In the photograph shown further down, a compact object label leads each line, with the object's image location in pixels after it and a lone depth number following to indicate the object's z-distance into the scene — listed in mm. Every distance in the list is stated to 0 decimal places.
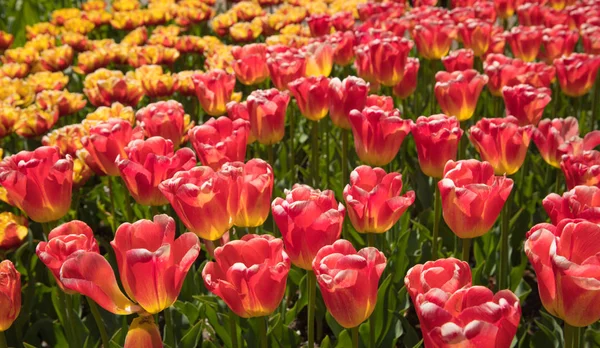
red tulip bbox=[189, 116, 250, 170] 1119
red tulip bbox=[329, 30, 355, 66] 1700
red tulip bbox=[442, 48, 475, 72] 1484
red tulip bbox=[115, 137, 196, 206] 1072
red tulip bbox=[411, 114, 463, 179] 1117
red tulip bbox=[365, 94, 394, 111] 1234
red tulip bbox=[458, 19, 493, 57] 1706
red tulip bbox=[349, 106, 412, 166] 1153
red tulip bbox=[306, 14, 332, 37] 2021
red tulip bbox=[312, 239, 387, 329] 855
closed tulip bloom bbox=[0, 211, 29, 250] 1227
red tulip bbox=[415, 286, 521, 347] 761
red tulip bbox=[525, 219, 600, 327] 816
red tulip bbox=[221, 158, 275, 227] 984
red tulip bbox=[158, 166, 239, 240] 959
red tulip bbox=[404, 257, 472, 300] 804
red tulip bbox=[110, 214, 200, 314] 870
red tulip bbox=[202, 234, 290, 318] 872
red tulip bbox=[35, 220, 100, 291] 926
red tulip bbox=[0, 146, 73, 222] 1068
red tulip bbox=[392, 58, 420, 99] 1498
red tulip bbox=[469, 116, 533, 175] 1127
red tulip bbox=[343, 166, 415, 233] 1004
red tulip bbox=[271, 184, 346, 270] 916
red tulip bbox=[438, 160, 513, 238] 976
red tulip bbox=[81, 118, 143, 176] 1173
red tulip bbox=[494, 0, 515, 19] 2214
